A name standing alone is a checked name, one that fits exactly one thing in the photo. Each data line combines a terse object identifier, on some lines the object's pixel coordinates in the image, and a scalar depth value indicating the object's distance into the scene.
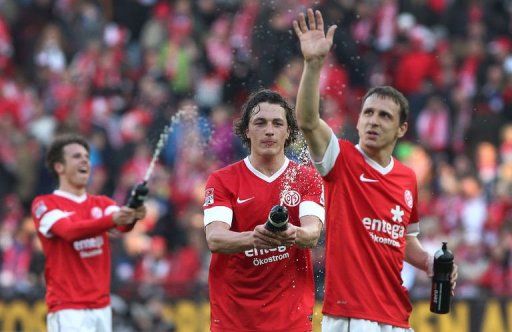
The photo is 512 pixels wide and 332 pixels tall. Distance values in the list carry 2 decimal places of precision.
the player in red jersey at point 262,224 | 16.31
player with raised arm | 16.48
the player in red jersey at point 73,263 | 20.97
